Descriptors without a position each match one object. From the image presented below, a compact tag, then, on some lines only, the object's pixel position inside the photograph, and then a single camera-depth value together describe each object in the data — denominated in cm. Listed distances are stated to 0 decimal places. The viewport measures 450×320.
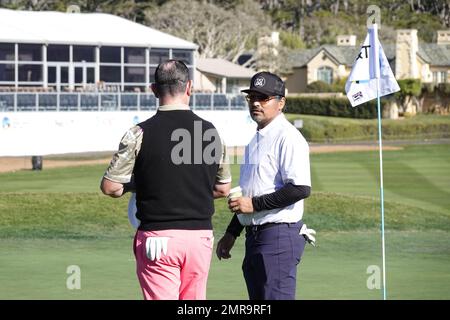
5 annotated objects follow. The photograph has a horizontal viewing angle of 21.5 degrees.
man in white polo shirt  782
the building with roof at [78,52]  5159
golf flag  1232
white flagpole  1230
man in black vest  709
